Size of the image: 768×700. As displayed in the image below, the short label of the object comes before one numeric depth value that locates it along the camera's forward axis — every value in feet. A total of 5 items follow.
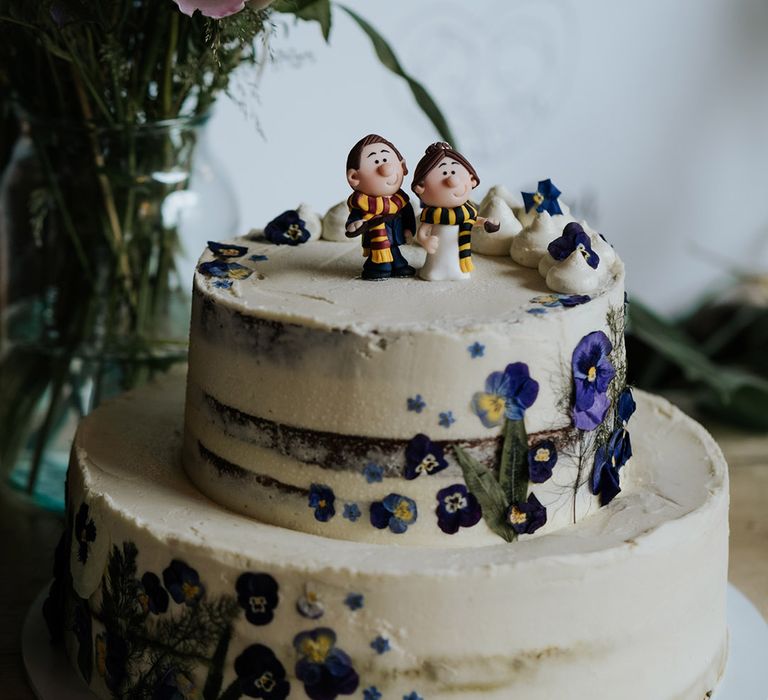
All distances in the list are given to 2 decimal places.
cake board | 2.39
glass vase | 2.81
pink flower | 2.28
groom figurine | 2.25
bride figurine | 2.25
